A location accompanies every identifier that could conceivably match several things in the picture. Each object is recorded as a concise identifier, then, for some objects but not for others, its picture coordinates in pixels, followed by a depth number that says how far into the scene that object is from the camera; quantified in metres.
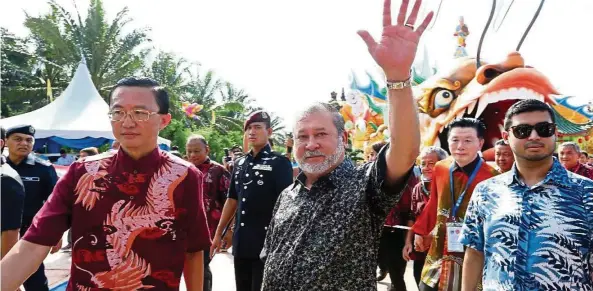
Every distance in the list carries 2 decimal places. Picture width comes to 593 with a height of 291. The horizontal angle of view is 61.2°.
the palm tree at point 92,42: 23.69
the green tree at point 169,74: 27.11
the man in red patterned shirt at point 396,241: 5.04
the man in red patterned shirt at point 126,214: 1.97
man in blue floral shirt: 2.11
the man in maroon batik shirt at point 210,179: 5.02
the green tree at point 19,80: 24.59
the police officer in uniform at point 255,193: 3.85
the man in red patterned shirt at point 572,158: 5.79
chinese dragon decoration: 6.95
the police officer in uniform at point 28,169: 4.86
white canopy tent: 12.76
